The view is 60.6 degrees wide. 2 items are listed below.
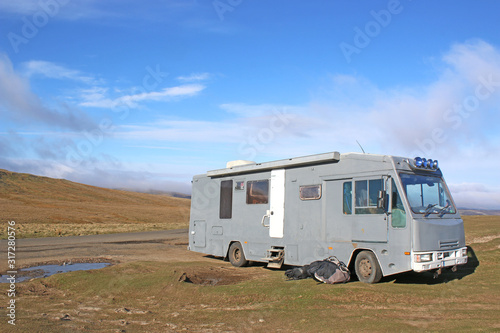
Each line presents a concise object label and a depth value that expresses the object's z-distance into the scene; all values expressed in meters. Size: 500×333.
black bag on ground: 9.45
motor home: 9.30
